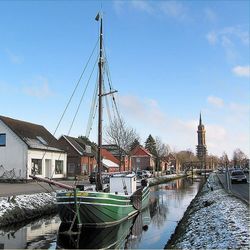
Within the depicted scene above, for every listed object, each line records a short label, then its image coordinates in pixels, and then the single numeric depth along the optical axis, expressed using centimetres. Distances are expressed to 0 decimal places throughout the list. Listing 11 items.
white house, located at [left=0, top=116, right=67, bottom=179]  3152
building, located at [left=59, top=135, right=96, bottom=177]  4550
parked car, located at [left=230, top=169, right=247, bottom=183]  3593
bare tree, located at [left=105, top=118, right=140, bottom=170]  4632
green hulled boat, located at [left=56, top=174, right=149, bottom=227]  1408
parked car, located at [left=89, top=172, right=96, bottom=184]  3328
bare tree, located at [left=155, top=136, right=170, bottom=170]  7608
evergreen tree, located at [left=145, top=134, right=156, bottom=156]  9057
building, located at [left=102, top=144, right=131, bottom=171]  6350
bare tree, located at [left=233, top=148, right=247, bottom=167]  11580
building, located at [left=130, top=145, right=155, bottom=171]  8188
